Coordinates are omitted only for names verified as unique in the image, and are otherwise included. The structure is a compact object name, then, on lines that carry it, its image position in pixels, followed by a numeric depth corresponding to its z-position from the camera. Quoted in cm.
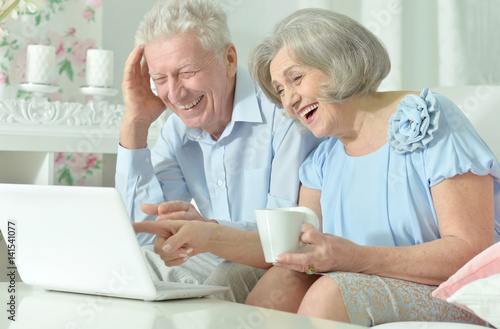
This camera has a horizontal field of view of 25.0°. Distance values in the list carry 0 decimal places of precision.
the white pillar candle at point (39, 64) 263
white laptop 162
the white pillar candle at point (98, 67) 271
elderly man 214
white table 157
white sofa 206
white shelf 258
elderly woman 176
